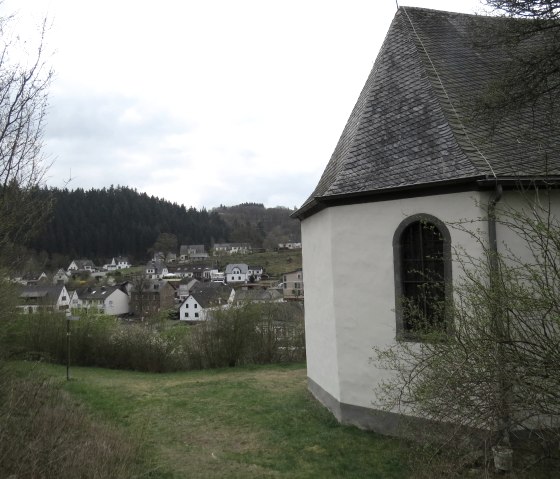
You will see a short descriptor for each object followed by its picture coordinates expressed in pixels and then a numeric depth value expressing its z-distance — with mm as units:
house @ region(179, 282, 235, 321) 47088
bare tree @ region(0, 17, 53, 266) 5902
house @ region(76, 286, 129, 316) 56969
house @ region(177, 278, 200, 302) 68644
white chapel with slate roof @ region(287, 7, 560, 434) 7184
